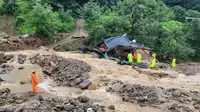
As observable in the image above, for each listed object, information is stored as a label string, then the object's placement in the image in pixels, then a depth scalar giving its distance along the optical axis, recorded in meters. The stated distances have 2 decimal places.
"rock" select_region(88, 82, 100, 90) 20.63
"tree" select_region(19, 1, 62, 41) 32.75
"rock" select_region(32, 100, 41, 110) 16.79
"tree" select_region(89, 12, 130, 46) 32.88
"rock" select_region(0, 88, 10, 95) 19.18
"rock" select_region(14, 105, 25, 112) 16.38
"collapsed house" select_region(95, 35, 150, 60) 29.37
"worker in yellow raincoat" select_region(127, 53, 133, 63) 27.01
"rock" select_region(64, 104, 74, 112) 16.71
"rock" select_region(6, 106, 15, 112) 16.48
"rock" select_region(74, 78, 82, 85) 21.58
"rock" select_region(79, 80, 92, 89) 20.77
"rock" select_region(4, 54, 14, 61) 26.69
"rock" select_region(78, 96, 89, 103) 18.14
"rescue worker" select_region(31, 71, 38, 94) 18.73
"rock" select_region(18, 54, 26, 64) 25.80
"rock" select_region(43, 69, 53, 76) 23.67
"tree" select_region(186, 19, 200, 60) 37.41
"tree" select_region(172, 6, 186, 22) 50.75
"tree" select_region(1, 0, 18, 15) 41.12
